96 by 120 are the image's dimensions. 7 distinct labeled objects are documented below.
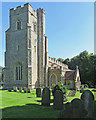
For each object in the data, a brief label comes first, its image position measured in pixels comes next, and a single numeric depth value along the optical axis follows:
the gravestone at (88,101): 6.39
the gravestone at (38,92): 13.29
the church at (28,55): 22.31
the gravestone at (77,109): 5.41
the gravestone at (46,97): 9.02
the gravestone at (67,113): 5.29
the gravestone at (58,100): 7.97
